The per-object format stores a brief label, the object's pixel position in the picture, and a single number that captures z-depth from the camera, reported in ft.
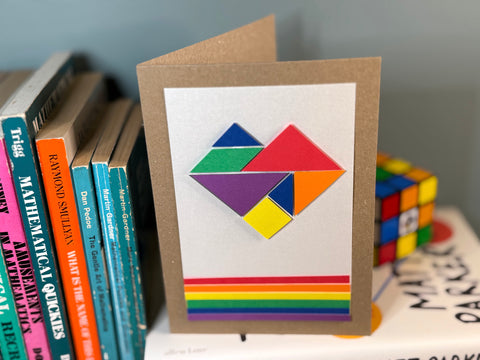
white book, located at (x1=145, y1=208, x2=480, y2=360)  2.28
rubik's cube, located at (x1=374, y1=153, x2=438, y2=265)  2.67
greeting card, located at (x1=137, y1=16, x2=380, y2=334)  2.01
